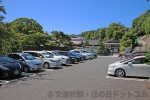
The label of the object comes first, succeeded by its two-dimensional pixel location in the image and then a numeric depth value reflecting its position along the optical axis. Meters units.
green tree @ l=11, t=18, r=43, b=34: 43.35
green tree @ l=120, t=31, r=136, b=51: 35.16
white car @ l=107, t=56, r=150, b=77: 7.67
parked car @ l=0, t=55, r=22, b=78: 7.10
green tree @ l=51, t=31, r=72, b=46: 30.47
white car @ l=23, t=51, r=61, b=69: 11.09
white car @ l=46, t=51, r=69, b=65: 13.14
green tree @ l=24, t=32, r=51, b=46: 21.49
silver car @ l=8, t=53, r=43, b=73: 9.26
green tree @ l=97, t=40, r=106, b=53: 34.33
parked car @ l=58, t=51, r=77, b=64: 14.88
